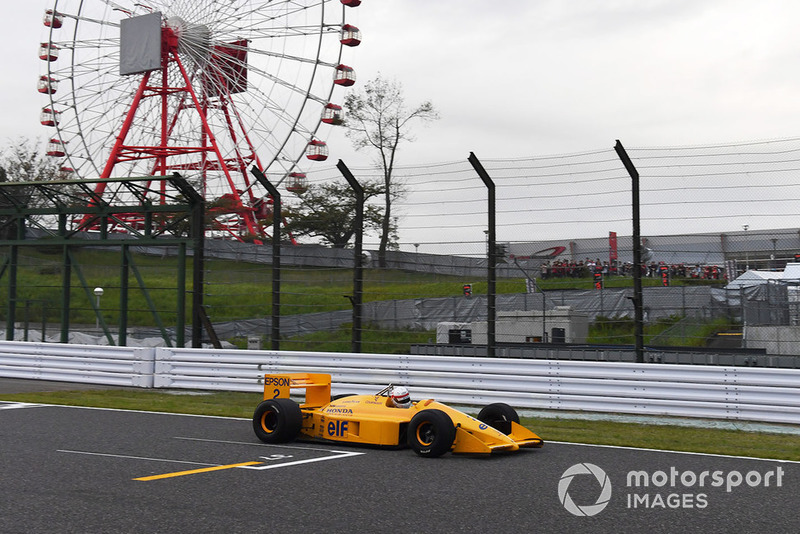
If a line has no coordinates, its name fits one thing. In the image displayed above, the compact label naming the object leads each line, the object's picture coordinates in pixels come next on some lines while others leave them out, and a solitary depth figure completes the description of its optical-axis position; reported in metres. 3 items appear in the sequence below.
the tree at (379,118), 39.44
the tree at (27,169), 51.06
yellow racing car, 8.77
